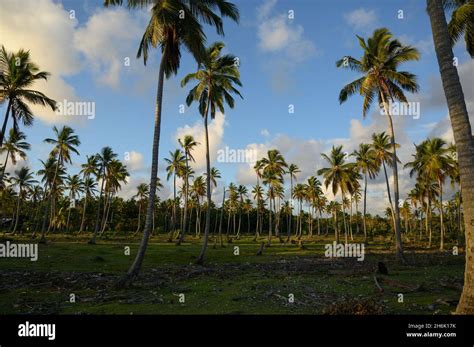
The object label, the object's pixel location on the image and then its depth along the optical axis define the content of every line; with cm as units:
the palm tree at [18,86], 2384
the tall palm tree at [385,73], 2686
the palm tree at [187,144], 4722
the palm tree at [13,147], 3903
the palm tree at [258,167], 5866
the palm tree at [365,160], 4775
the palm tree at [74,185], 6906
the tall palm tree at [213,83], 2795
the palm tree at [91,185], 6988
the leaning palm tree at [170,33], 1609
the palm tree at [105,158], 4844
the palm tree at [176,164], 5391
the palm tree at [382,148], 4201
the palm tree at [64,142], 4319
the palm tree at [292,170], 6500
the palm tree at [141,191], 7488
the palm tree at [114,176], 5328
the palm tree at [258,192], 7285
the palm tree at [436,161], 4044
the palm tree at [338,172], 4800
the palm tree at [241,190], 7764
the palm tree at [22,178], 5834
